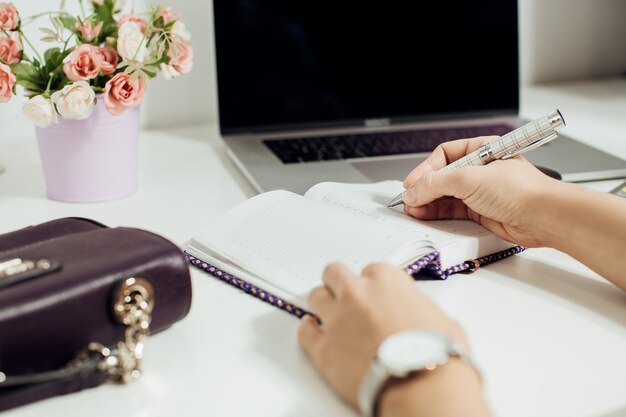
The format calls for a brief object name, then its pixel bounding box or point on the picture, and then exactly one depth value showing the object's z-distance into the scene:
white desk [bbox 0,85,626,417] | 0.58
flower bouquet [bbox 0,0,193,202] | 0.90
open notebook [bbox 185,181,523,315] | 0.73
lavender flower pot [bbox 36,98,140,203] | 0.96
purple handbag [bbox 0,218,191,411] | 0.56
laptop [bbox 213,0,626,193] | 1.15
